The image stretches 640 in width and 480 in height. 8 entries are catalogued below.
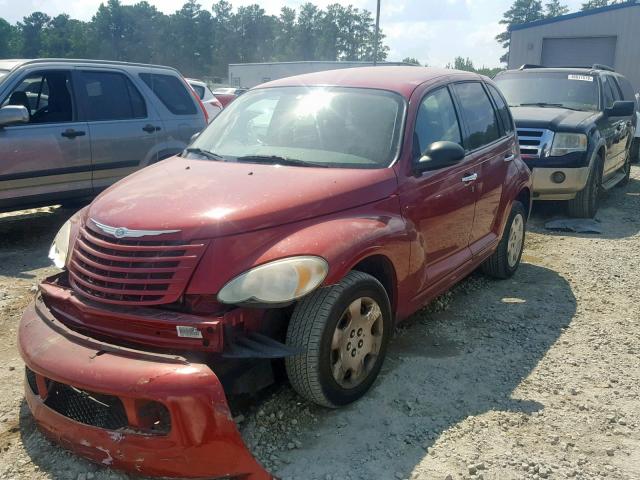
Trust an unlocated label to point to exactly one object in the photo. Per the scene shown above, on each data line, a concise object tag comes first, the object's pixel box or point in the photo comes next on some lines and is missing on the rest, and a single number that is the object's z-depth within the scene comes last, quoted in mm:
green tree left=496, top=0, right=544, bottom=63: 94312
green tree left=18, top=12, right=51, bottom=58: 82562
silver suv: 6047
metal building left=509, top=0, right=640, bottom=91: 22953
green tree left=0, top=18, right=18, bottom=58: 82562
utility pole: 17834
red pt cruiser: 2531
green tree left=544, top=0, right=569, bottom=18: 93688
